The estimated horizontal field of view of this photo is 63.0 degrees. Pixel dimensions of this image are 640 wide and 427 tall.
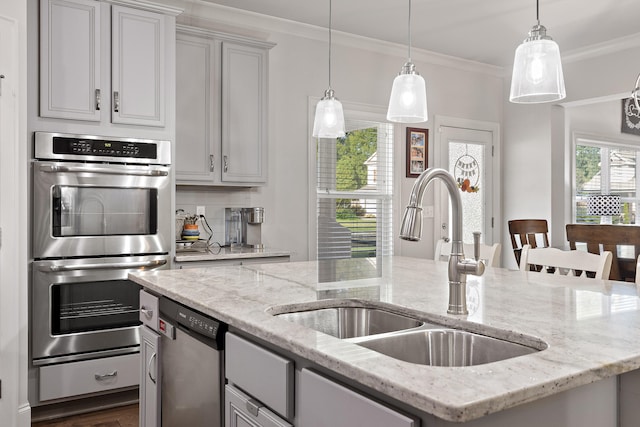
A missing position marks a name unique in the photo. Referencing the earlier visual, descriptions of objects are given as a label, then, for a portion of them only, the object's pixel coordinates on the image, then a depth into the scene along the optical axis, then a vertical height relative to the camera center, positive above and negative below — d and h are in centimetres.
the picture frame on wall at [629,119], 627 +117
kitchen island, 85 -27
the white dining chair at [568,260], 215 -21
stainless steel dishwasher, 154 -51
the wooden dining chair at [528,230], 469 -16
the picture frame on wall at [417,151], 495 +59
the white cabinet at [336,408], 91 -37
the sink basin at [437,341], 120 -31
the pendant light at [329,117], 245 +45
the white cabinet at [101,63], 293 +87
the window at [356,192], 444 +18
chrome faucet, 130 -6
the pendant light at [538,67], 172 +49
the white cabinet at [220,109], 353 +72
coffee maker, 399 -14
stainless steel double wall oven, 287 -15
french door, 523 +39
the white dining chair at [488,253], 271 -22
